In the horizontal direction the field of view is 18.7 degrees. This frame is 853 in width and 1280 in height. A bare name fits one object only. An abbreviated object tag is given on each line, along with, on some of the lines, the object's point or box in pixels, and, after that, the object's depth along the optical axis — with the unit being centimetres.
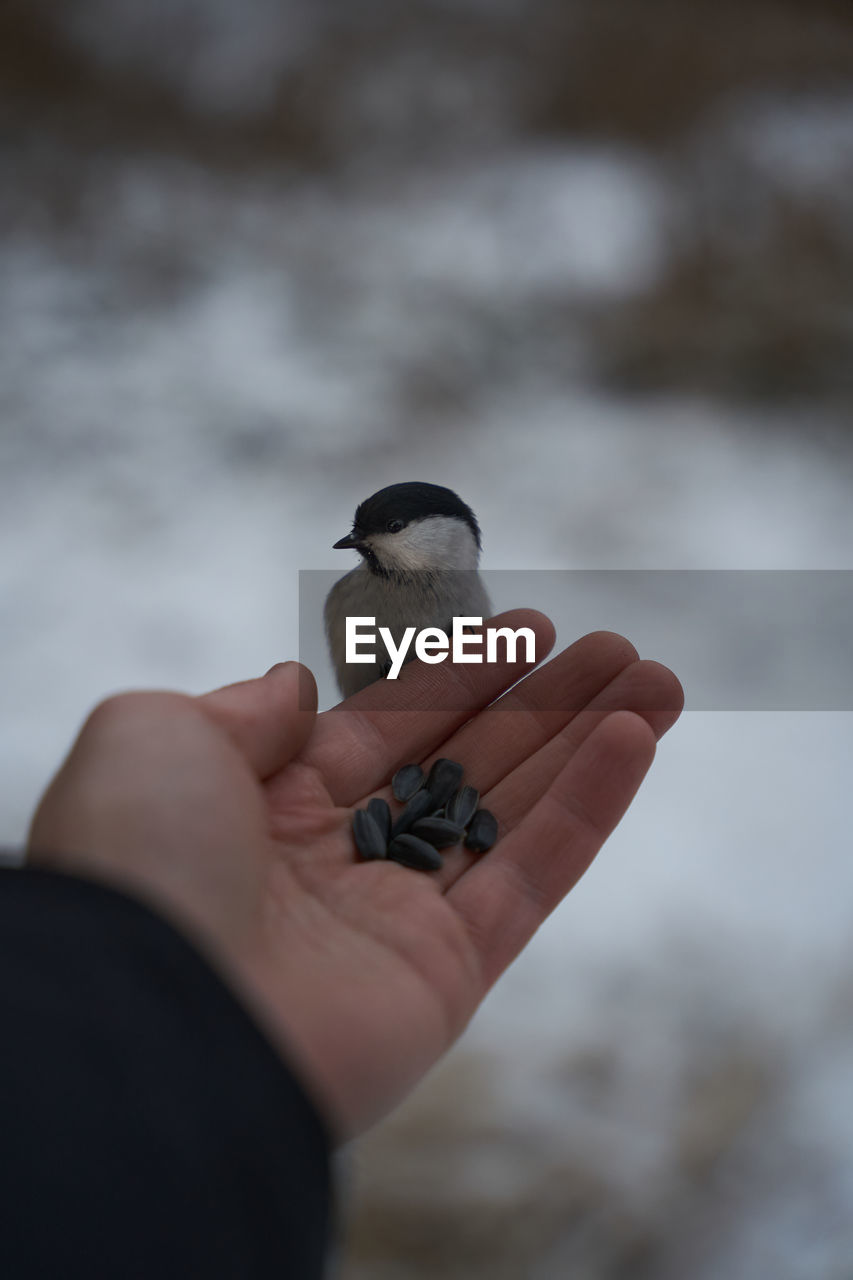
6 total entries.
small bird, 58
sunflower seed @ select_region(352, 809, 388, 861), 54
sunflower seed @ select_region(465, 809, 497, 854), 54
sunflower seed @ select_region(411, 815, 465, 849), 54
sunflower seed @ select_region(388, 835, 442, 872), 54
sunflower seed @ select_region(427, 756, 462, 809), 56
